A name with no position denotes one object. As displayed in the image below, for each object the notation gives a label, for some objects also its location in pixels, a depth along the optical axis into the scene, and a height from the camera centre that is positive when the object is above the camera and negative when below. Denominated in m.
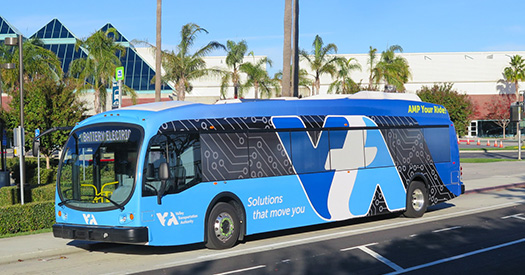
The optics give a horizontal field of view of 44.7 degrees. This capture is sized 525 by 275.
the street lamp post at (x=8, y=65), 21.60 +2.31
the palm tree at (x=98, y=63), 35.16 +4.04
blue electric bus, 11.09 -0.75
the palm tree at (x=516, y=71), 80.62 +7.47
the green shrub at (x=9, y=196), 19.42 -1.92
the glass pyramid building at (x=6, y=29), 65.01 +10.72
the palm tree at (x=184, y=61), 31.89 +3.68
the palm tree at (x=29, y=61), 41.62 +4.80
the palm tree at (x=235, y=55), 43.99 +5.33
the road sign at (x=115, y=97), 18.25 +1.01
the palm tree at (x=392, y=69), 49.62 +5.33
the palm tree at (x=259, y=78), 45.06 +3.93
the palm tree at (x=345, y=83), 43.75 +3.64
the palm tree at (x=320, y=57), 42.97 +5.03
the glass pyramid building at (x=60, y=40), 60.69 +9.27
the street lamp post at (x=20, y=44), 19.23 +2.71
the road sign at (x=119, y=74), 19.08 +1.75
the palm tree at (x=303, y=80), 48.18 +3.88
